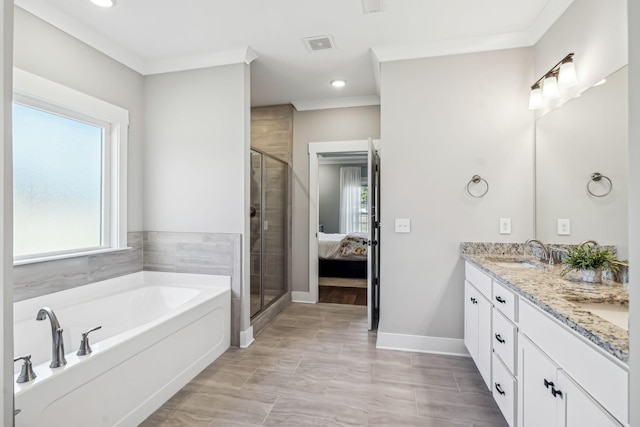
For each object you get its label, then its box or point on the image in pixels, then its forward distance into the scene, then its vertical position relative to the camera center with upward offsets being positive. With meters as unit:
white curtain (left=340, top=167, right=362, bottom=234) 8.43 +0.43
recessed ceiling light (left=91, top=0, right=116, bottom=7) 2.12 +1.47
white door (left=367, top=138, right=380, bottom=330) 3.15 -0.27
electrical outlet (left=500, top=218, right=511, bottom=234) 2.55 -0.08
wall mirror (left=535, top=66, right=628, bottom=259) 1.59 +0.30
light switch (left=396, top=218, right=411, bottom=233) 2.74 -0.08
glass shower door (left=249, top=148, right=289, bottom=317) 3.24 -0.16
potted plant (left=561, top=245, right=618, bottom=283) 1.57 -0.24
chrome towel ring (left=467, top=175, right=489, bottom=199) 2.59 +0.28
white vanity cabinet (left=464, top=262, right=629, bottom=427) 0.88 -0.58
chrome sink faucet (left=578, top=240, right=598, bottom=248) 1.76 -0.15
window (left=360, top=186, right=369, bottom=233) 8.38 +0.19
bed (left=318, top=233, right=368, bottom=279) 5.26 -0.71
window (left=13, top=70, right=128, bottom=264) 2.11 +0.34
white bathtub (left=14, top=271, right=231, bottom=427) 1.40 -0.80
